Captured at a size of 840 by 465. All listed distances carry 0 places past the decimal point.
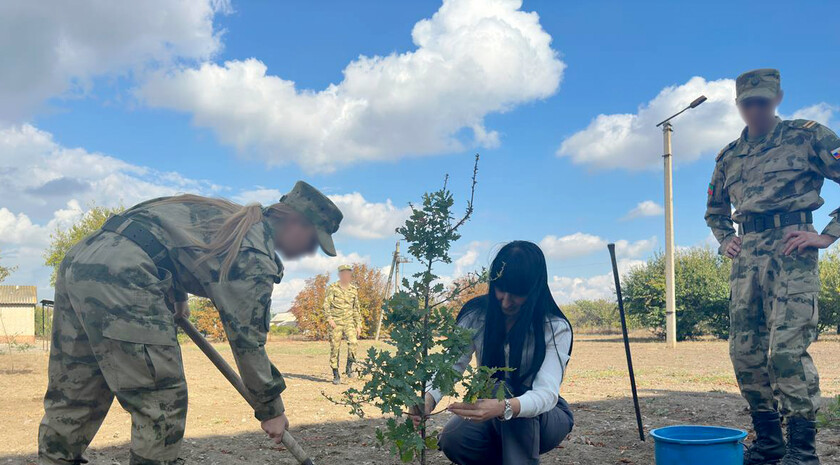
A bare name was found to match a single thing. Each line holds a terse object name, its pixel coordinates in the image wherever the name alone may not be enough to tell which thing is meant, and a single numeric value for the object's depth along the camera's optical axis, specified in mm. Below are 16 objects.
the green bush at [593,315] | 39906
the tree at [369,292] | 31125
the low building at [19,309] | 31281
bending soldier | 2549
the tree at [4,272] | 19484
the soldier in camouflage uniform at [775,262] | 3658
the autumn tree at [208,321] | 28500
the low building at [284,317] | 70219
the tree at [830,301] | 24922
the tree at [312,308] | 30827
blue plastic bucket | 2887
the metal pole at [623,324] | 4197
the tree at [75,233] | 25156
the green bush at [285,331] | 36625
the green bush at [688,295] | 23875
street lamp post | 16875
